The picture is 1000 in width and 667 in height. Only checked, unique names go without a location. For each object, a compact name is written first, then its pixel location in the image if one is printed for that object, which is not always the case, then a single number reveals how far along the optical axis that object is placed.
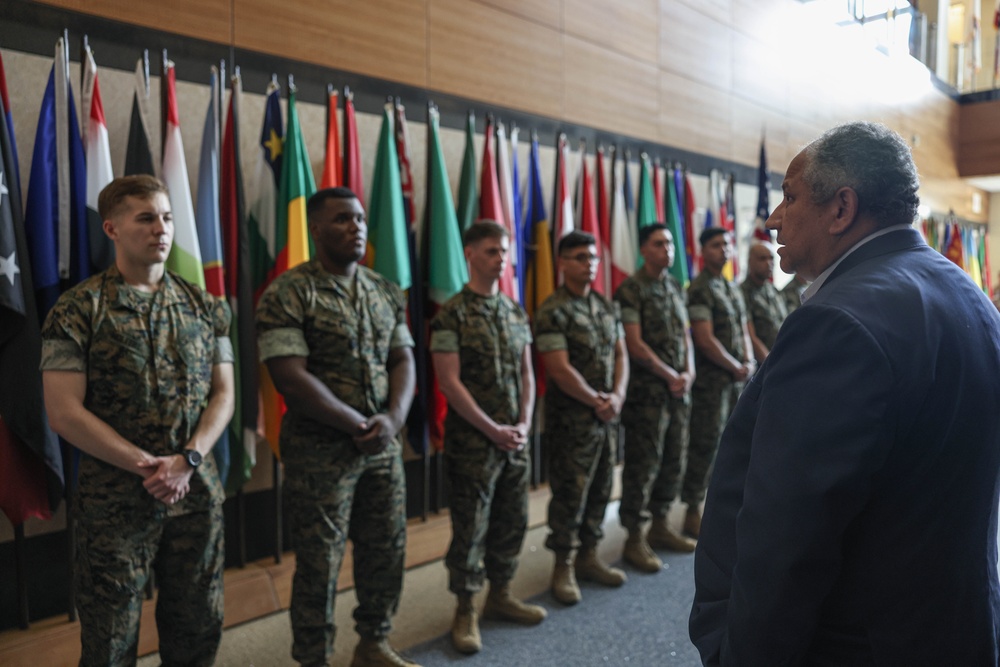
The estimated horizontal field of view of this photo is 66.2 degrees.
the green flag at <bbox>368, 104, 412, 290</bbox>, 3.15
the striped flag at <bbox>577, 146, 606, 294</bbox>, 4.28
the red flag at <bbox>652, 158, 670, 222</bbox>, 4.89
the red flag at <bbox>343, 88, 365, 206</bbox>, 3.19
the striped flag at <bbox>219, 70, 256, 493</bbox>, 2.77
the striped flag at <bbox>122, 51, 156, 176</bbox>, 2.57
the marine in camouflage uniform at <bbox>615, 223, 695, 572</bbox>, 3.53
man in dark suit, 0.91
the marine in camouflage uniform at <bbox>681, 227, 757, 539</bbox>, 3.97
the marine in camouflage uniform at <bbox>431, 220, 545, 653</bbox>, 2.69
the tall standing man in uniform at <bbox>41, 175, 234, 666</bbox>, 1.85
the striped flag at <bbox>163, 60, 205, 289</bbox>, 2.56
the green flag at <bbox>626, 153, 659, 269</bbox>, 4.67
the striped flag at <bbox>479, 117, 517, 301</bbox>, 3.69
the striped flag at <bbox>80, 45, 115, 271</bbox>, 2.39
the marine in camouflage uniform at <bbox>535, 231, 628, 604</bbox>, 3.09
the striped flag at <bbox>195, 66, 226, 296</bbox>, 2.67
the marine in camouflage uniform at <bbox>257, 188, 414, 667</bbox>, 2.22
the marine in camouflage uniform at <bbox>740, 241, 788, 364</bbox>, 4.54
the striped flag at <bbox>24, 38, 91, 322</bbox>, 2.31
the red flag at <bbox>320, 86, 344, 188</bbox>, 3.09
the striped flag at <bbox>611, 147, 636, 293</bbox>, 4.38
